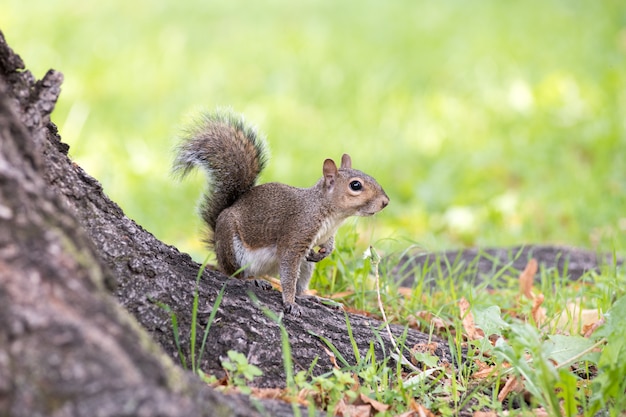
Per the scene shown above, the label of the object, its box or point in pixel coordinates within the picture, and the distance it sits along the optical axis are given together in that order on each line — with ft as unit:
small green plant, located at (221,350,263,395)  11.74
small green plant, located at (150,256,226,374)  12.39
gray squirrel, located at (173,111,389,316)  18.21
